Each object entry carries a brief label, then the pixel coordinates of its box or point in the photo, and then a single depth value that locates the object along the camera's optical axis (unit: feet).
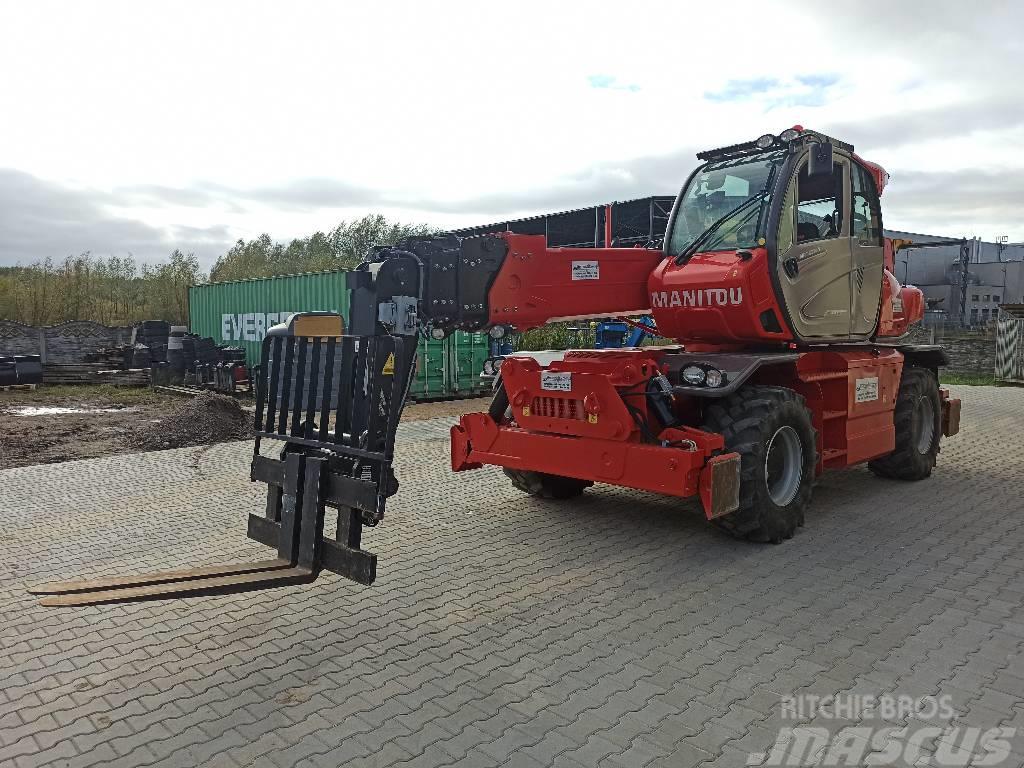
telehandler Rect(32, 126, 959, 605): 14.14
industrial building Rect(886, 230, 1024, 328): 99.40
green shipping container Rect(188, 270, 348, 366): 61.46
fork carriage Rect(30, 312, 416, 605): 13.23
